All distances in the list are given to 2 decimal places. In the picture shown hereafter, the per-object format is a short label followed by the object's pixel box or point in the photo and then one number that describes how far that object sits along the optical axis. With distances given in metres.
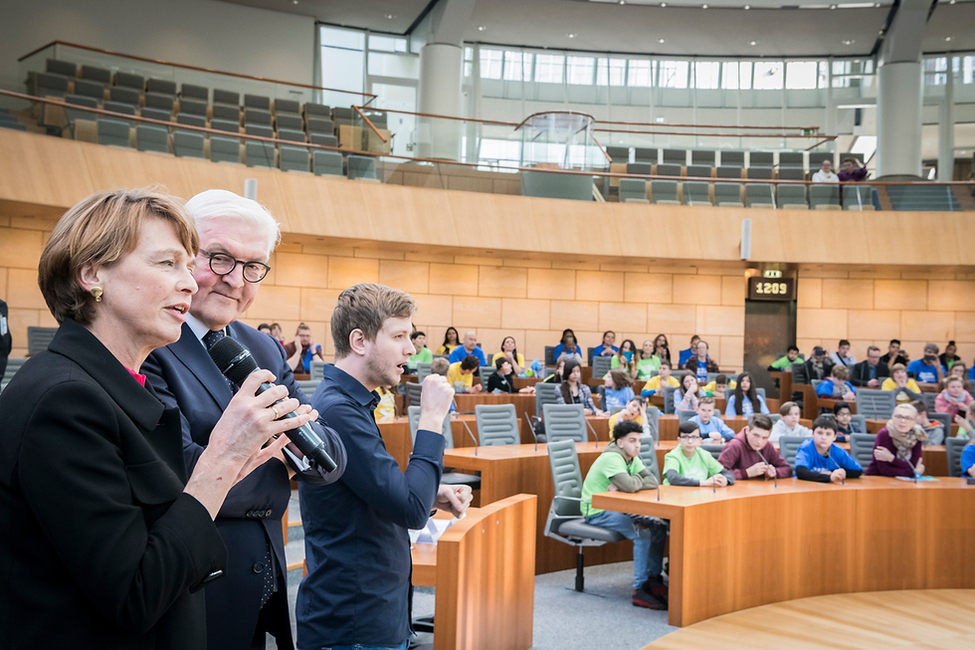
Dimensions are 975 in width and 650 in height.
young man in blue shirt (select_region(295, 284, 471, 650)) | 1.57
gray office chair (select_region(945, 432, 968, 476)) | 6.33
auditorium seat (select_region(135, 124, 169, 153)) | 9.78
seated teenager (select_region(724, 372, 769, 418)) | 8.81
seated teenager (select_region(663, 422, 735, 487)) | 5.35
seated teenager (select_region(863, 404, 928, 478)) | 5.65
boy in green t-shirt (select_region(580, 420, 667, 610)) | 4.80
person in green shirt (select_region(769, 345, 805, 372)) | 12.51
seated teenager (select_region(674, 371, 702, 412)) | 8.74
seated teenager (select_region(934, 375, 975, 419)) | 8.61
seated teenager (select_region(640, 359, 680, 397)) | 9.49
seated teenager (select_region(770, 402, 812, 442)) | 7.02
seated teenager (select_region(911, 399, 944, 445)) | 7.53
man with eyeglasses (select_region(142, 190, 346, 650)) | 1.21
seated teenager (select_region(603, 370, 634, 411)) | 8.56
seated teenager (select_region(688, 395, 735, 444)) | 7.20
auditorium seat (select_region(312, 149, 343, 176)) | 11.02
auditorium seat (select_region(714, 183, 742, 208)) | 12.66
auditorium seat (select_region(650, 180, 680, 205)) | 12.54
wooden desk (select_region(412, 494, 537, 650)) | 2.62
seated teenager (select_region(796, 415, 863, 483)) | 5.58
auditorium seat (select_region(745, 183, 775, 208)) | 12.66
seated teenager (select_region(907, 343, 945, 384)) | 11.55
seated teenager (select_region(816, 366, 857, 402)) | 10.23
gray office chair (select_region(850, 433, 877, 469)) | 6.65
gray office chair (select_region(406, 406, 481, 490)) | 5.91
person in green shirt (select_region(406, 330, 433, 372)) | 10.47
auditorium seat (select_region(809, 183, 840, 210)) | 12.58
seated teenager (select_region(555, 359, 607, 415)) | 8.27
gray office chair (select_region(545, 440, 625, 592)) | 5.00
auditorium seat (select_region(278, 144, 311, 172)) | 10.84
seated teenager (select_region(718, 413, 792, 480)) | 5.49
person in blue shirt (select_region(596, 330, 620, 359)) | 11.78
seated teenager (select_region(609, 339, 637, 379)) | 11.09
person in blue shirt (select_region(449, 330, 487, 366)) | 10.44
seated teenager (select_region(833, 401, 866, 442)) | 7.88
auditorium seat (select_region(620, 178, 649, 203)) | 12.49
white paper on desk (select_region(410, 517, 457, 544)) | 2.96
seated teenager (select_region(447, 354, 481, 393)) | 9.27
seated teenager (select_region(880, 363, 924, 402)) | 10.32
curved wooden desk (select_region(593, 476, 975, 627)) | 4.40
